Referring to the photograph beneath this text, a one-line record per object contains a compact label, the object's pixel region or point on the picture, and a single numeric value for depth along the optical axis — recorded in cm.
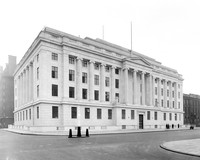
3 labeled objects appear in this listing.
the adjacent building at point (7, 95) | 8219
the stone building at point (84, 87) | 4012
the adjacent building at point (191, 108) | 9406
